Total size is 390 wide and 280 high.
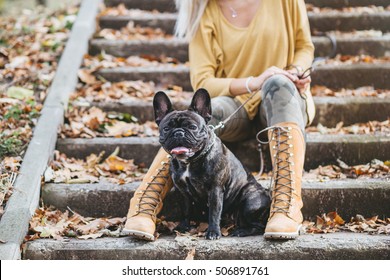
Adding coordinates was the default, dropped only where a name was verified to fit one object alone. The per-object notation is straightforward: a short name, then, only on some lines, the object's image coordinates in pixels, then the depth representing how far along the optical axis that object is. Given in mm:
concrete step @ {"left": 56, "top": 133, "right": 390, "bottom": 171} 3758
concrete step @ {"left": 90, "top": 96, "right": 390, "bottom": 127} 4176
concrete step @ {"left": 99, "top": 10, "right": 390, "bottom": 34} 5270
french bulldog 2838
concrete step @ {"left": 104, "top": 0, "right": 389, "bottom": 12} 5672
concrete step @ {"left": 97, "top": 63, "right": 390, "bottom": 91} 4579
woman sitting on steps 3230
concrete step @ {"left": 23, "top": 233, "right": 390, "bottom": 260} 2820
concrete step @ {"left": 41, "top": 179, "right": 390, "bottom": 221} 3330
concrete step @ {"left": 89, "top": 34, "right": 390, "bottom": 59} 4995
